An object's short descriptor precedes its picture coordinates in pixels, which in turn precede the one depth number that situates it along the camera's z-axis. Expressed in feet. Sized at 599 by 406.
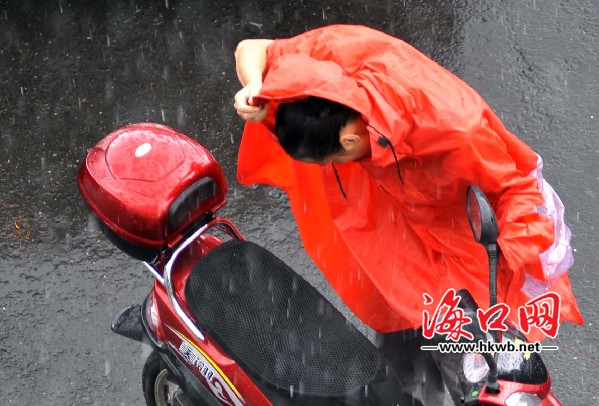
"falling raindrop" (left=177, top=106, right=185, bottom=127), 29.78
